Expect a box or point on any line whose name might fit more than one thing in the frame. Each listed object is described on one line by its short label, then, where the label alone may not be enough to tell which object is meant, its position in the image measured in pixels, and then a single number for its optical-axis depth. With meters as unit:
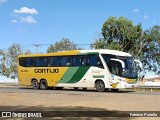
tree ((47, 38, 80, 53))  47.98
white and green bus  19.21
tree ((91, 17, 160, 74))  37.13
